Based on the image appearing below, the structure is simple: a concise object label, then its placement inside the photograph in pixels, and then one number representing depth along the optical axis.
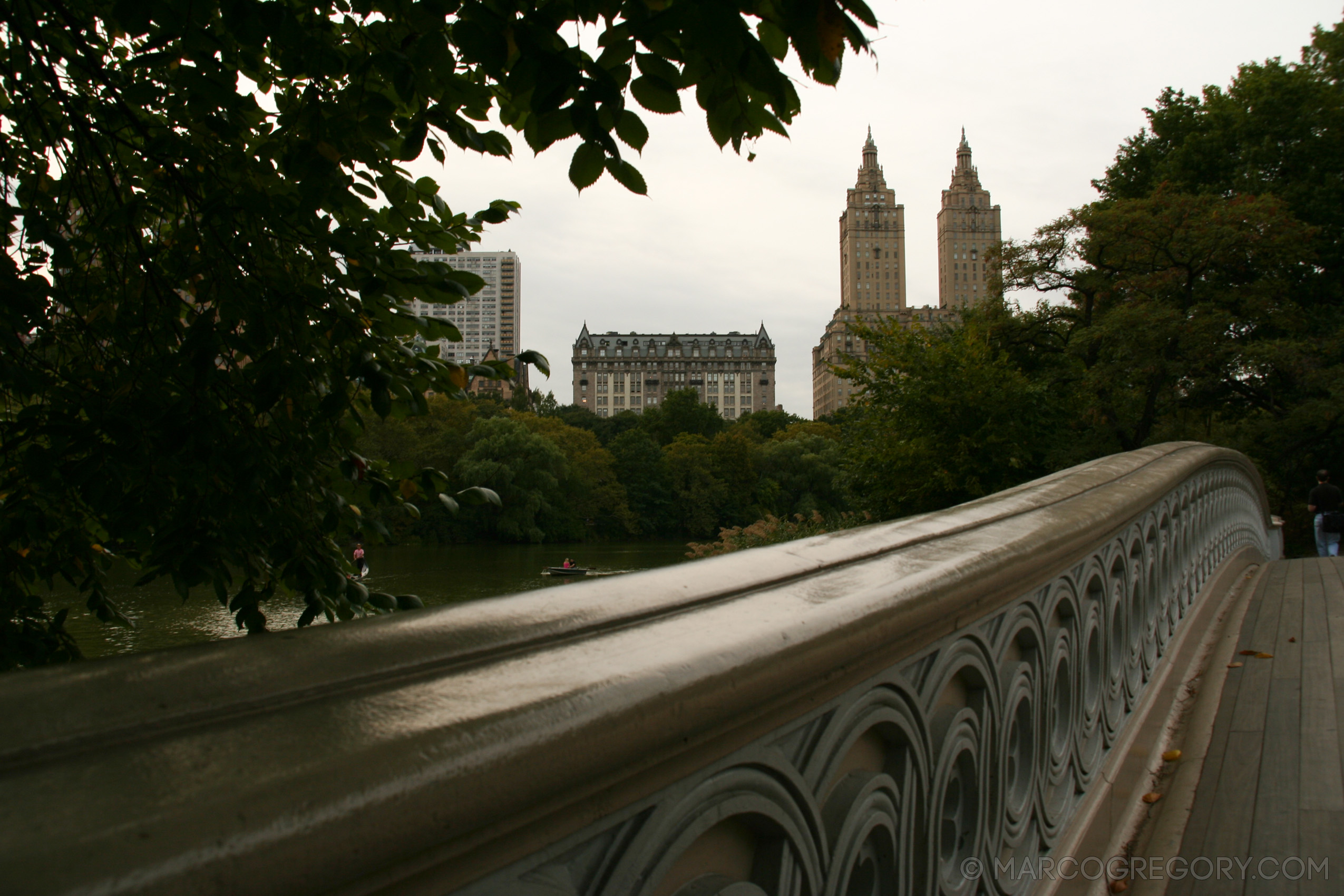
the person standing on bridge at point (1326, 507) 10.91
